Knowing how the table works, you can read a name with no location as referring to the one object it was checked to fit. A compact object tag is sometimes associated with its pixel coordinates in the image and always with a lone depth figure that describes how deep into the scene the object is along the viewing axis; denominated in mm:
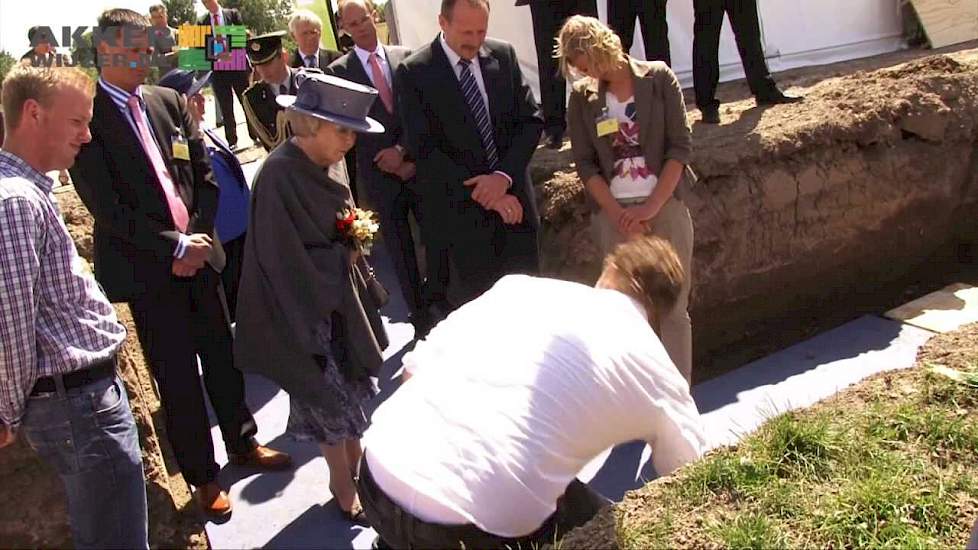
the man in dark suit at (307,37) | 5773
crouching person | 2123
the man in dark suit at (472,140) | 3912
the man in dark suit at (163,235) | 3248
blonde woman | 3691
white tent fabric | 7457
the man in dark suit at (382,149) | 4504
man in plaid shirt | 2289
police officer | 5133
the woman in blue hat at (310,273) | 3033
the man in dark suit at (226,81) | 8781
